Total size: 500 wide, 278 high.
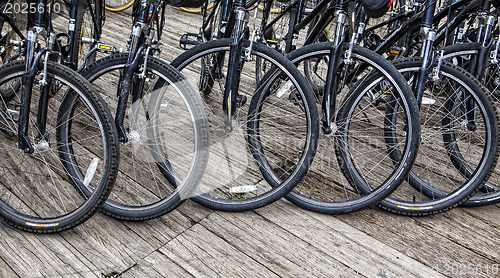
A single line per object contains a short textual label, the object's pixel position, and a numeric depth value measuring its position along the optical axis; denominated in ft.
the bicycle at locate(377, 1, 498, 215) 7.70
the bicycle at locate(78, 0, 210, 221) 6.85
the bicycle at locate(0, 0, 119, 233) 6.41
